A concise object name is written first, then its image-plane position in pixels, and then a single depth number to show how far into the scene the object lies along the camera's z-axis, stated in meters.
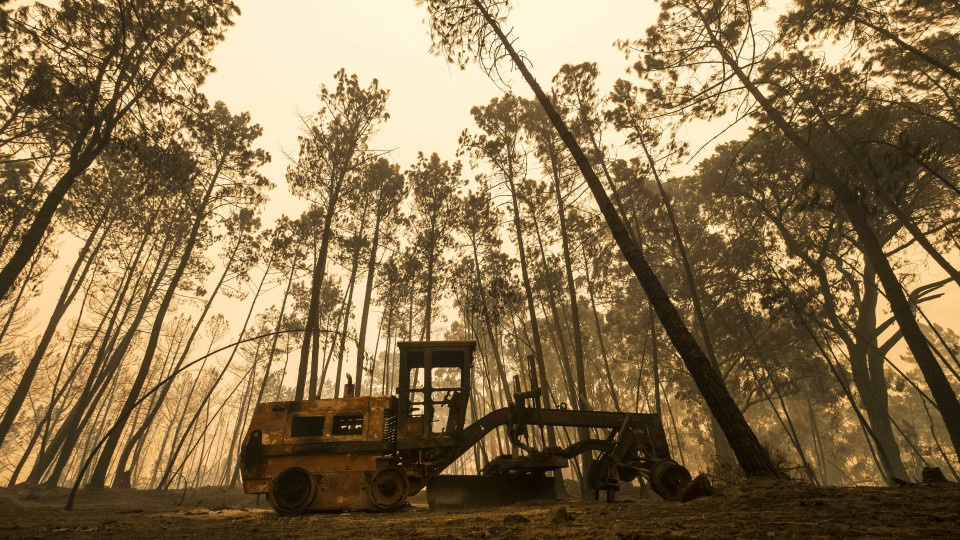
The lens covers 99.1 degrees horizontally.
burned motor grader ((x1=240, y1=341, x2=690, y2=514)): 7.05
